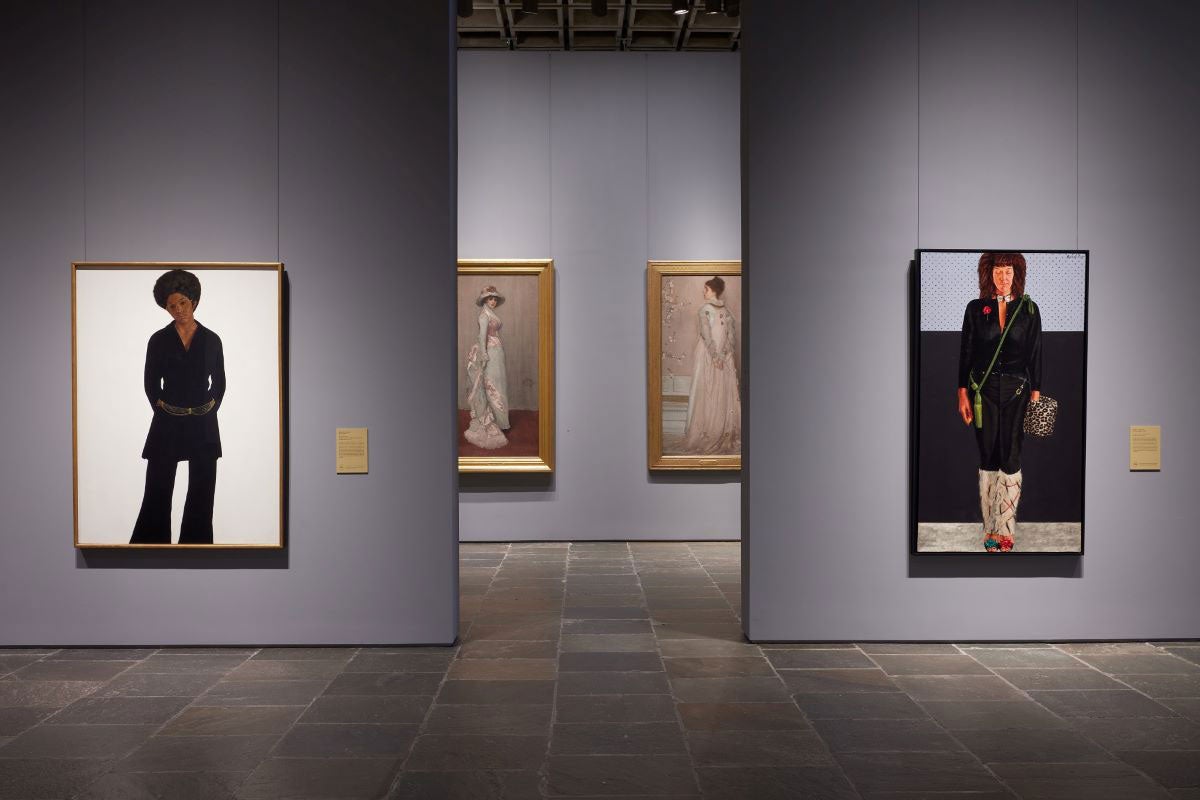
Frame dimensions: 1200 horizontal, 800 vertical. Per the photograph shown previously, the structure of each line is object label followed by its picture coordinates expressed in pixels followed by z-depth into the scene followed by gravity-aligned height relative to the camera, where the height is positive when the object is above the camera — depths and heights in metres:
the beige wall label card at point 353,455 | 5.96 -0.39
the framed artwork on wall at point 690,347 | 10.29 +0.51
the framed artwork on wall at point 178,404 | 5.86 -0.08
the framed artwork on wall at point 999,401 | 5.96 -0.04
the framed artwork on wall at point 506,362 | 10.21 +0.33
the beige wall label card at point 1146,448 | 6.05 -0.33
